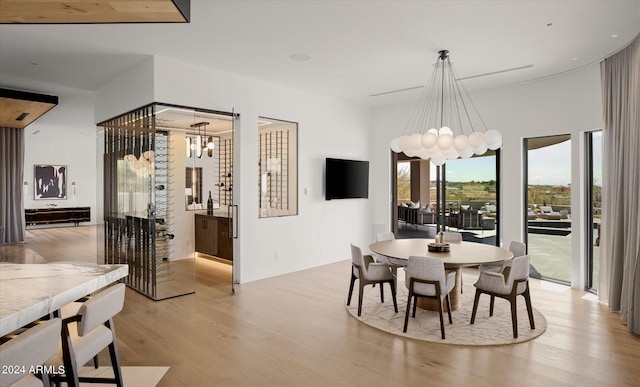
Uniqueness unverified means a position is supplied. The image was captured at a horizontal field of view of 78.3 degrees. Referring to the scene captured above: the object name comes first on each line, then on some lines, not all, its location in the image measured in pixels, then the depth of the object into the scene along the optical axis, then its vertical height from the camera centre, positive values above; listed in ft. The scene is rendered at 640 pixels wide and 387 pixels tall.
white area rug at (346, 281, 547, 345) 12.50 -4.67
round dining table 13.20 -2.32
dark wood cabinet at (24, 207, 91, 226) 42.83 -2.88
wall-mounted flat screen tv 23.99 +0.72
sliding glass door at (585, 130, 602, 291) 18.29 -0.51
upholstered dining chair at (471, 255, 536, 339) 12.62 -3.14
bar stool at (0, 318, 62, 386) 4.99 -2.17
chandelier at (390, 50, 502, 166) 14.87 +4.14
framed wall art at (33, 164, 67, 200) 43.83 +0.92
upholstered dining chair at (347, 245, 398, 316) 14.61 -3.12
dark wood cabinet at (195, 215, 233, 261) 23.80 -2.93
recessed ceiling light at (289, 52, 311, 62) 16.39 +5.68
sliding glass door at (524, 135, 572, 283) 19.66 -0.80
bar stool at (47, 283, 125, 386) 6.75 -2.85
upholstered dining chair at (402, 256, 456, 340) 12.47 -2.88
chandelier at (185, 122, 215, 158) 24.08 +3.04
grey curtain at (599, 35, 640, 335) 13.84 +0.18
